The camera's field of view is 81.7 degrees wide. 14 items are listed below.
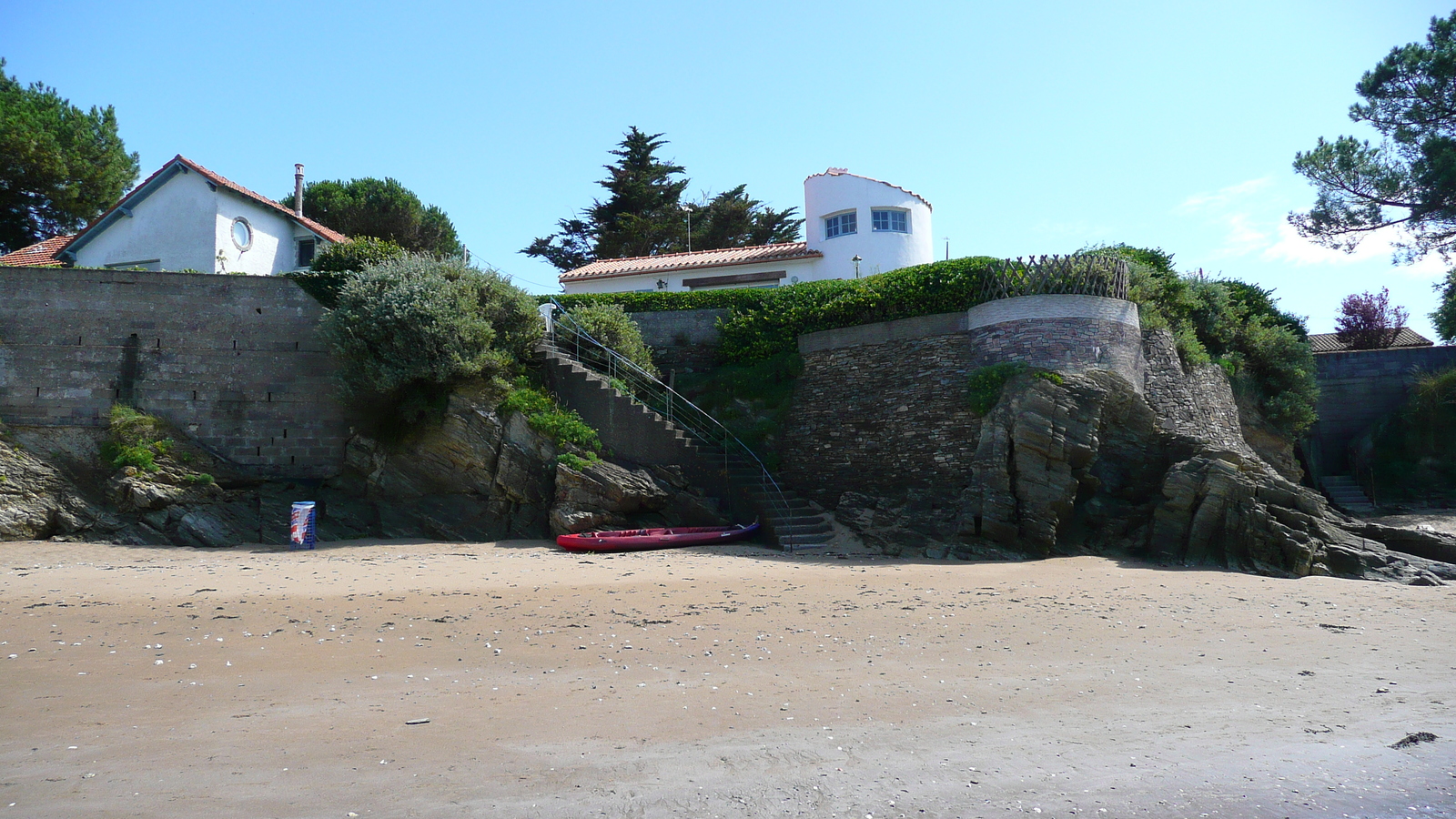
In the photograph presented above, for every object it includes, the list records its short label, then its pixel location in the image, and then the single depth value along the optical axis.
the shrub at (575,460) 14.12
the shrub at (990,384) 14.42
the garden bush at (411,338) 14.03
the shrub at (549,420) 14.48
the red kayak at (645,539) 13.17
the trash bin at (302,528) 13.43
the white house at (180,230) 20.69
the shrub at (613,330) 16.91
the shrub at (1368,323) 26.84
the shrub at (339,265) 15.54
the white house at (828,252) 23.53
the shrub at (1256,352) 18.97
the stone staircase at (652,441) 15.05
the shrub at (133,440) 14.01
